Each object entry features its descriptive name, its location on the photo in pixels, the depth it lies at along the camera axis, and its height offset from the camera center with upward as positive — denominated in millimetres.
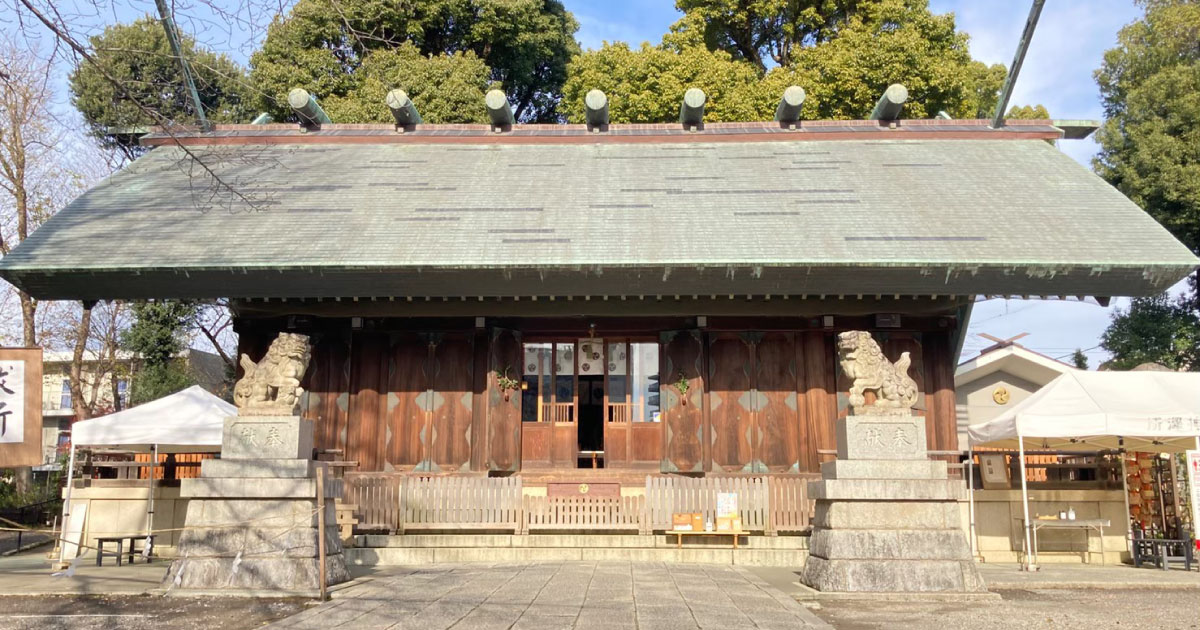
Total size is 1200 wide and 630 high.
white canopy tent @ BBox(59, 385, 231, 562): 12969 +525
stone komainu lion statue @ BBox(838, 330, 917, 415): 10281 +958
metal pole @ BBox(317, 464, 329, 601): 8797 -660
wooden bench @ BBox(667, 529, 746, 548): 12824 -1122
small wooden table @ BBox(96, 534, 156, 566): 12188 -1277
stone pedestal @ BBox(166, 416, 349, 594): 9211 -629
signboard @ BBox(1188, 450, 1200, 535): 9016 -243
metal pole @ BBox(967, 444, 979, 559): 13492 -634
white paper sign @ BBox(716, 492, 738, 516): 12914 -678
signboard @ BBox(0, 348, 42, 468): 6453 +404
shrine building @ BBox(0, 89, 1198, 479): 13156 +2814
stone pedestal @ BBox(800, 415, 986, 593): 9469 -685
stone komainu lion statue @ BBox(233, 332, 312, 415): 10062 +898
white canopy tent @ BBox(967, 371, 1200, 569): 12492 +625
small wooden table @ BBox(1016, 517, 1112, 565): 13181 -1019
